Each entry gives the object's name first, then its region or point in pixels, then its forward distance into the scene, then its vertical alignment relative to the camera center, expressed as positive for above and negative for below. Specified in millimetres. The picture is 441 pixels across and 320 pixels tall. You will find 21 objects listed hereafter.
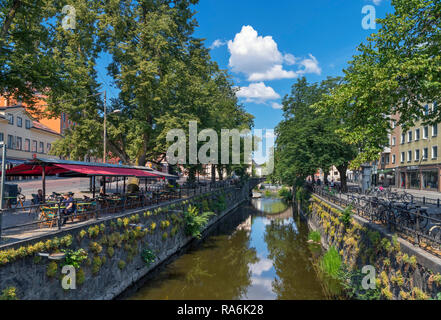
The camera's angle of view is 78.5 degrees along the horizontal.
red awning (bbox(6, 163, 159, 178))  11723 -35
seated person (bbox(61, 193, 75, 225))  10973 -1632
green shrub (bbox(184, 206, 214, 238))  20547 -3938
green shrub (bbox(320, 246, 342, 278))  13141 -4471
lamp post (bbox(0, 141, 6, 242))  7139 -15
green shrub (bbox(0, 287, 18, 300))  6686 -3133
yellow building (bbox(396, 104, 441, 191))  35469 +2079
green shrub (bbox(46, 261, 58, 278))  8139 -3027
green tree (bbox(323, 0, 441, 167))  8992 +3383
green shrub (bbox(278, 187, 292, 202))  57147 -5056
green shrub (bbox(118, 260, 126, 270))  11920 -4180
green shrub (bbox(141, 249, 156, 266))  14156 -4546
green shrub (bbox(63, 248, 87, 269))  8875 -2955
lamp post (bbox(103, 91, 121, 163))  20672 +3237
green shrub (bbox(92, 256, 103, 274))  10148 -3589
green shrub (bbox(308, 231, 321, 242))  21331 -5083
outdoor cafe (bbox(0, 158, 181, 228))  10625 -212
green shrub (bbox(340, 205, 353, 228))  14883 -2400
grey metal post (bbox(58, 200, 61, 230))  9031 -1621
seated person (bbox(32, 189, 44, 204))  13604 -1494
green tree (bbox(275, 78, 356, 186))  28297 +3127
